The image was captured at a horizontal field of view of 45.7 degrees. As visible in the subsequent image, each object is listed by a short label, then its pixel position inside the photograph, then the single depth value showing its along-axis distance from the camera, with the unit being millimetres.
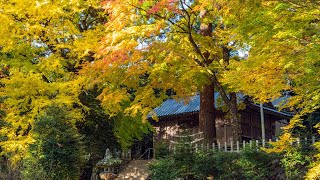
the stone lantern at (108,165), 19797
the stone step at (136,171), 18777
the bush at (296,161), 12383
